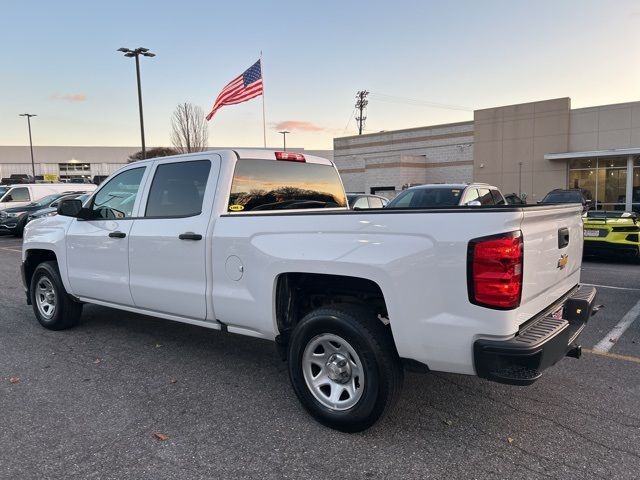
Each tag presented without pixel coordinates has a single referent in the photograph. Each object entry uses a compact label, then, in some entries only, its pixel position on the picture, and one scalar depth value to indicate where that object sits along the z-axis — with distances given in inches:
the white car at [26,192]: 753.6
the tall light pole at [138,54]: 869.8
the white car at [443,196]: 396.8
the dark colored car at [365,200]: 530.3
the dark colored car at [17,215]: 691.4
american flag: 700.7
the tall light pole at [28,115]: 1932.8
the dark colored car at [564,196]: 587.3
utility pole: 2765.5
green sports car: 400.8
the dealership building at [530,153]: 1069.8
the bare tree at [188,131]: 1459.2
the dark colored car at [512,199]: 703.6
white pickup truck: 108.0
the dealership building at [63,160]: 3253.0
